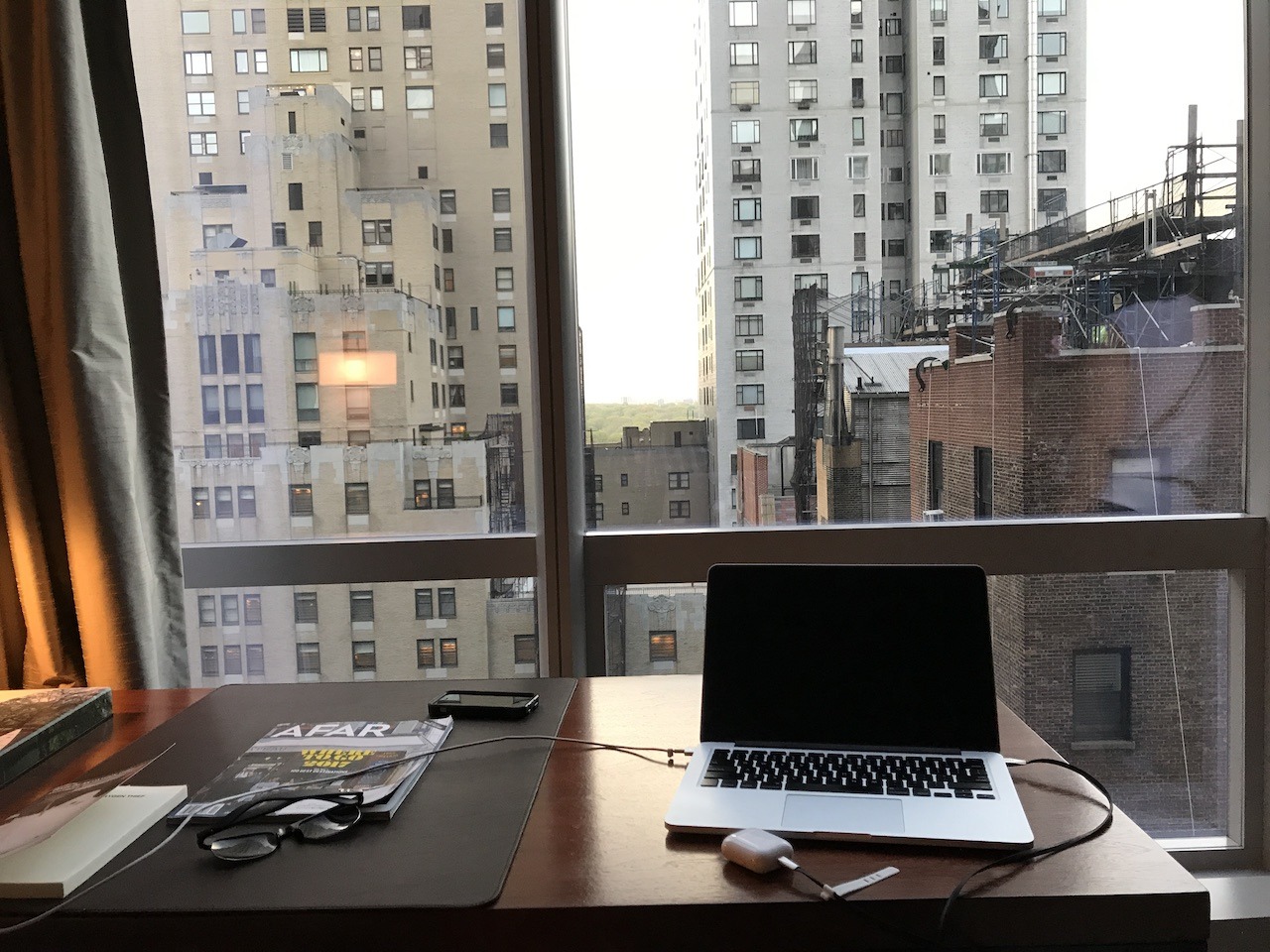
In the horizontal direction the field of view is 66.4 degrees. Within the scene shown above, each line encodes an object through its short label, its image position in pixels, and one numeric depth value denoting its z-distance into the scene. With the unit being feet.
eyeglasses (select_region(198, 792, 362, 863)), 3.18
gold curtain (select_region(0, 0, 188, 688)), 6.17
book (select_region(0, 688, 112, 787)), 4.00
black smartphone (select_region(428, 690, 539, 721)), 4.47
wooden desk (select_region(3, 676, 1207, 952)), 2.85
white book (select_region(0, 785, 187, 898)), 2.97
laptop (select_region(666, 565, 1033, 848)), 3.64
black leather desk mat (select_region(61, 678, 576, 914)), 2.93
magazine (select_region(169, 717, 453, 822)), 3.54
